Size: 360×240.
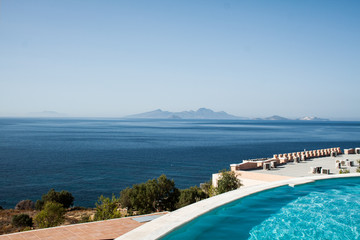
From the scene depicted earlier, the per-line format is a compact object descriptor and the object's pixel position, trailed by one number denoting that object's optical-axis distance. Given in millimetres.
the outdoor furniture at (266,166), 22005
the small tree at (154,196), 20625
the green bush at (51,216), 14617
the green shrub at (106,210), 14552
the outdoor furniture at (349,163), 22891
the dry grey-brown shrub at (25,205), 26359
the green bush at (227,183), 17000
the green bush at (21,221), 18719
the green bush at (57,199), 25984
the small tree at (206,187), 24362
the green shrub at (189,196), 21202
